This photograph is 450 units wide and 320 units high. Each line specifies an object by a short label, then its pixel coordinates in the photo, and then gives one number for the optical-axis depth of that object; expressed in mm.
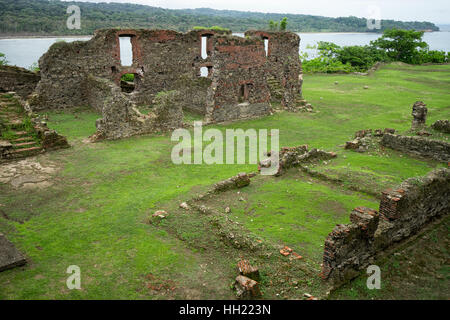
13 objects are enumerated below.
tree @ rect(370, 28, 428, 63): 55894
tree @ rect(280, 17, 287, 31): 34231
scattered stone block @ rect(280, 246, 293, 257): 8102
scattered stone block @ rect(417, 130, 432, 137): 16844
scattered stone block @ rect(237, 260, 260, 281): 7270
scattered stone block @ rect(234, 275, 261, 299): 6844
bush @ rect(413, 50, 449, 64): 53178
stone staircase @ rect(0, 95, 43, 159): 13883
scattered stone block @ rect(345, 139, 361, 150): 16406
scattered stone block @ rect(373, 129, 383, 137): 17922
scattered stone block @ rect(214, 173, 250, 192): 11773
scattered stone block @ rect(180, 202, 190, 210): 10539
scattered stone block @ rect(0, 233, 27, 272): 7539
